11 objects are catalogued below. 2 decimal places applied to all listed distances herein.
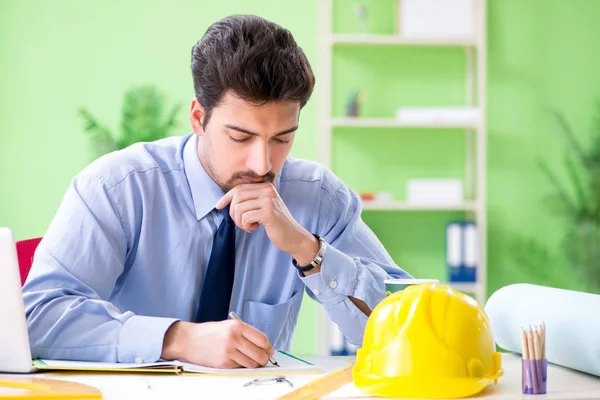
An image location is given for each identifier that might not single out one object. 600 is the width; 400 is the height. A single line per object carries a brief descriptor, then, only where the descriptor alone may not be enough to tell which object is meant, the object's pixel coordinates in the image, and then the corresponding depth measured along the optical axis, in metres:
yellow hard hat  2.69
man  3.53
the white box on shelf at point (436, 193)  6.99
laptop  3.00
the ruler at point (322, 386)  2.72
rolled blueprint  3.12
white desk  2.74
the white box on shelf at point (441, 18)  7.04
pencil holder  2.77
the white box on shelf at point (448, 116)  6.93
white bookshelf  6.93
